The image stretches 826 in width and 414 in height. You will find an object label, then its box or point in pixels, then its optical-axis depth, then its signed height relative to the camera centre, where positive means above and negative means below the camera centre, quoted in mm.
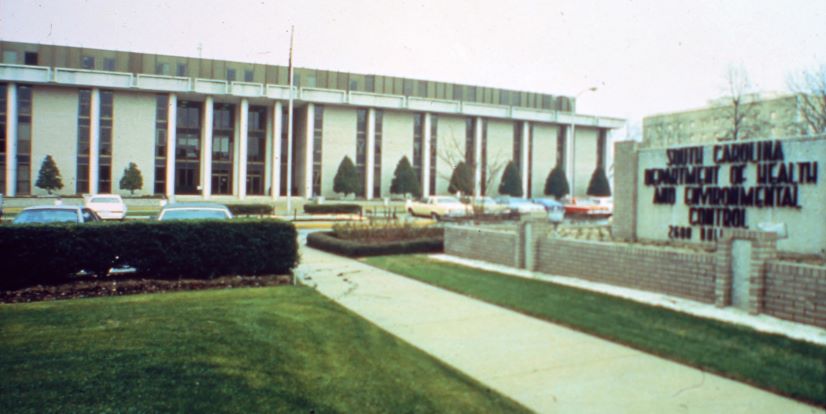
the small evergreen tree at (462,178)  49138 +2496
